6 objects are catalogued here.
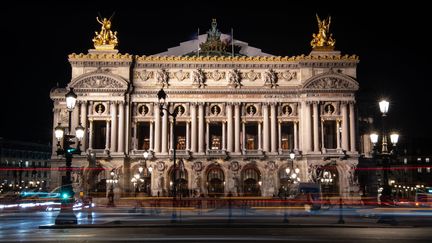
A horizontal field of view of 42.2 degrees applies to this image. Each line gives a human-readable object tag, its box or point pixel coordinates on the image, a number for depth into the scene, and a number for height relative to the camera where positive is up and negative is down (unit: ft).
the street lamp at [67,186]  111.24 -2.38
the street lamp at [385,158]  119.21 +3.47
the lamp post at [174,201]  116.51 -6.38
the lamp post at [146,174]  266.63 +0.14
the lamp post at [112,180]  260.58 -2.65
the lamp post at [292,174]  251.60 +0.03
